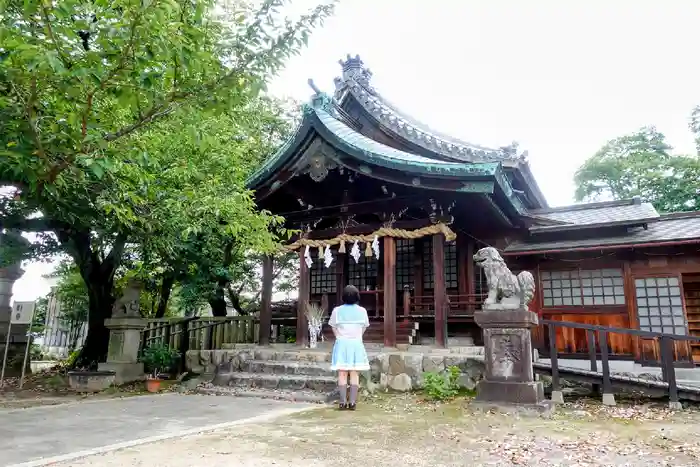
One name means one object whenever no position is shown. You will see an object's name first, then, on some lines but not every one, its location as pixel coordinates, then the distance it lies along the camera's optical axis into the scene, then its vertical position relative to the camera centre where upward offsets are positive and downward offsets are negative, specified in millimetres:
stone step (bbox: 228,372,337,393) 8203 -939
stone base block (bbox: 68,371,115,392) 9773 -1081
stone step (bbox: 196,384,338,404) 7695 -1106
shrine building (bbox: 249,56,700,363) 10031 +2132
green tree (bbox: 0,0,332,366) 3410 +1987
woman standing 6516 -148
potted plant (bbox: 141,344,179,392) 10359 -683
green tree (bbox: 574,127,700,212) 22969 +8296
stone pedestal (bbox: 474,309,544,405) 6602 -384
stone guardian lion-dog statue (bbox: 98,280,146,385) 10289 -227
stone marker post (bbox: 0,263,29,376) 12328 +177
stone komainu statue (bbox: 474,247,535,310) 6867 +624
